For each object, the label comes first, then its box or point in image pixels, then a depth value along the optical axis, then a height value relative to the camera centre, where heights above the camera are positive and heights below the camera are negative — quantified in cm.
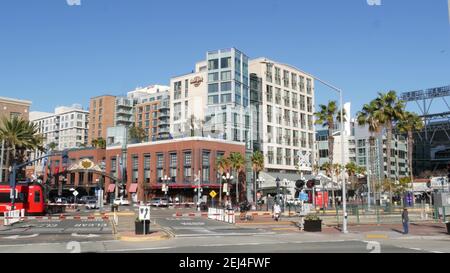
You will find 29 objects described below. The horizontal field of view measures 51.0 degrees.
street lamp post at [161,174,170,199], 8412 +166
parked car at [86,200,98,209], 7294 -198
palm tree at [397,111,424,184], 6719 +963
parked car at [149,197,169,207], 7956 -195
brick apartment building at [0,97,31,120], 11686 +2130
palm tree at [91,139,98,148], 13590 +1405
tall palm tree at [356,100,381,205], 6234 +987
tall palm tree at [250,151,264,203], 8600 +541
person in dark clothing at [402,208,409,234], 2775 -174
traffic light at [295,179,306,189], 2739 +38
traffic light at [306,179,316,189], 2793 +45
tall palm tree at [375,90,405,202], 6091 +1043
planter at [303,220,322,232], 2964 -216
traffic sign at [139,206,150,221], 2555 -119
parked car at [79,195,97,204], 9156 -175
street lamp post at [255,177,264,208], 9455 +154
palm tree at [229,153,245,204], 8562 +539
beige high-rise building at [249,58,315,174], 11019 +1902
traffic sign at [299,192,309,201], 3134 -36
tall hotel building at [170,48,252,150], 10150 +2043
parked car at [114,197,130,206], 8709 -200
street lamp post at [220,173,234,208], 7924 +220
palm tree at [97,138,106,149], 13204 +1358
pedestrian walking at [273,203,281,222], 4109 -184
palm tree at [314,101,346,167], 6399 +1050
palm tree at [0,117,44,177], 7312 +871
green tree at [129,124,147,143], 13415 +1712
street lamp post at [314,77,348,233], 2828 -84
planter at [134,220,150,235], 2575 -195
